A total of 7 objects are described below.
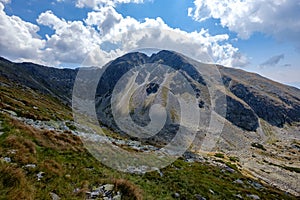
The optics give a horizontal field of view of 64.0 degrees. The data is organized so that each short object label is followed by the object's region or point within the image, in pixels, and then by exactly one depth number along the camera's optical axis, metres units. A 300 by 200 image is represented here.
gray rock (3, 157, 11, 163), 13.39
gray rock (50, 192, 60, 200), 11.31
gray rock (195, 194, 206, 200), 19.96
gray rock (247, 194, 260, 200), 28.00
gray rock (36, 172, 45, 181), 12.81
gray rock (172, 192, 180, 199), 18.34
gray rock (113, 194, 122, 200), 12.91
